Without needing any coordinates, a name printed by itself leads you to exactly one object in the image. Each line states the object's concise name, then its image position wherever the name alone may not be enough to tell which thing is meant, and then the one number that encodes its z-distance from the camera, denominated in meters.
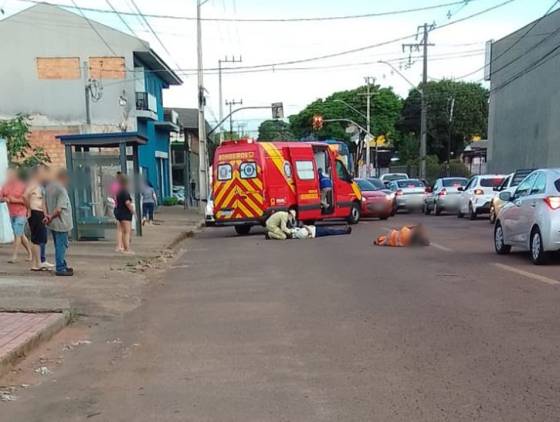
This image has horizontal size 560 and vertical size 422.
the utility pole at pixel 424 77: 38.72
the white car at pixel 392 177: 38.51
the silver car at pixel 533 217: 10.42
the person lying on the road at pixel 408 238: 14.84
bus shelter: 16.33
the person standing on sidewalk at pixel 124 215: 14.27
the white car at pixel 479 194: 23.80
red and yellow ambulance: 19.08
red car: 24.69
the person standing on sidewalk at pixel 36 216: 11.30
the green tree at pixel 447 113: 70.31
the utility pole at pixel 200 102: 30.06
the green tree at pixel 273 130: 111.93
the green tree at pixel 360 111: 70.94
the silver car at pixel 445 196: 26.14
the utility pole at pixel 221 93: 53.50
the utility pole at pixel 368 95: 58.36
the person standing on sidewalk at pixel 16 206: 12.27
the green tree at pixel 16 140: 16.56
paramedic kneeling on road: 17.77
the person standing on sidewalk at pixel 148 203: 23.38
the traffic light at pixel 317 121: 47.43
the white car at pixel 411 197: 28.94
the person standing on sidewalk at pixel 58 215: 10.60
